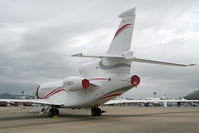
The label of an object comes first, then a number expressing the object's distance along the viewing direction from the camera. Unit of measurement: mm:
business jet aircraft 14336
